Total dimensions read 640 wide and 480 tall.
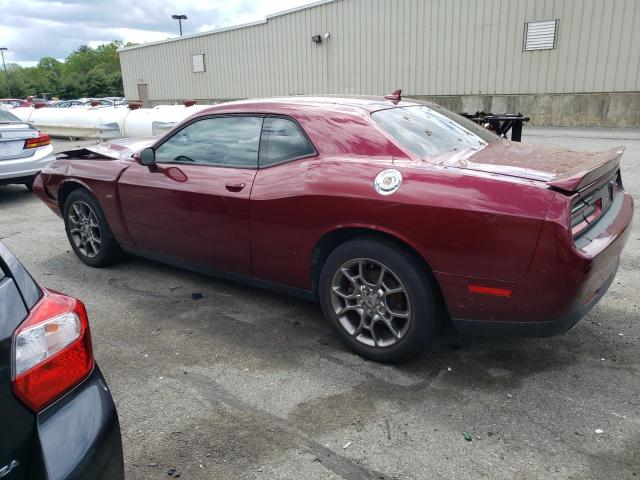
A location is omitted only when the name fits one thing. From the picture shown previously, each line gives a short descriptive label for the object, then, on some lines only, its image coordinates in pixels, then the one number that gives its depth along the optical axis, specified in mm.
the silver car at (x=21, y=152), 7617
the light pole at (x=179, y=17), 42381
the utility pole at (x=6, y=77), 69525
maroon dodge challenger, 2580
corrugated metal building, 16312
